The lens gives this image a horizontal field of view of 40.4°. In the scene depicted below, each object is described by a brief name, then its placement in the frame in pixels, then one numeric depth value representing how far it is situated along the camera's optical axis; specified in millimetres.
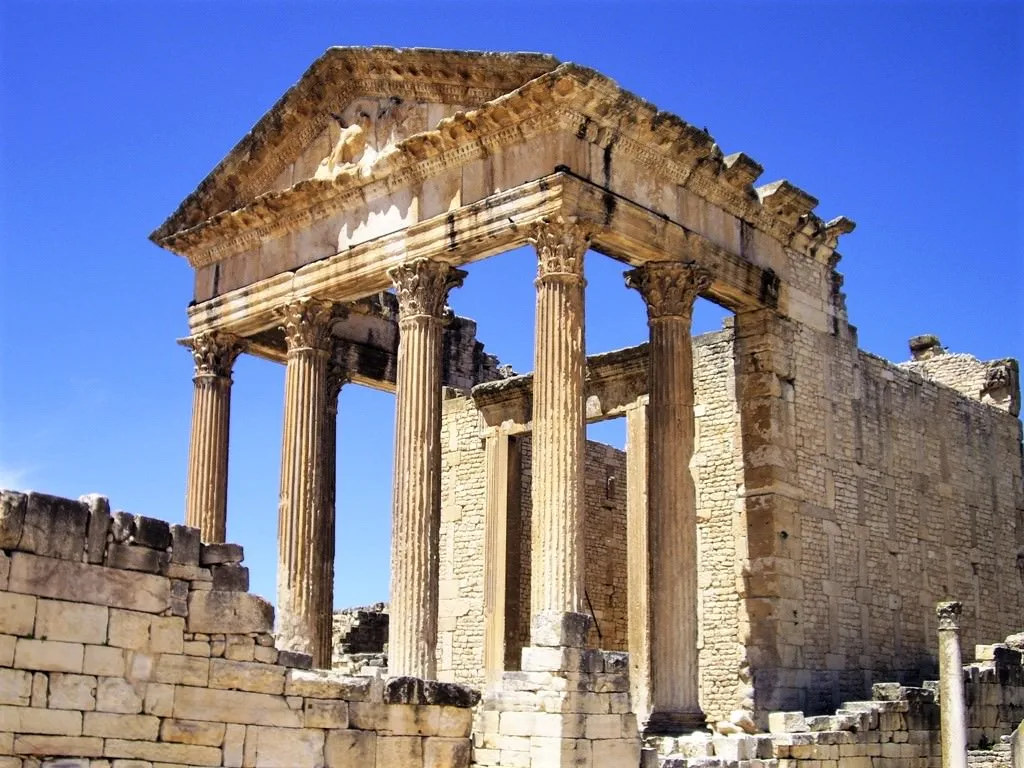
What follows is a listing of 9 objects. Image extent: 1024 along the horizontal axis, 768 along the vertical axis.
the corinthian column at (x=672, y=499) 17875
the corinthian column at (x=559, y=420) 16766
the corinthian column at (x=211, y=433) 22547
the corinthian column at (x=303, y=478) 20453
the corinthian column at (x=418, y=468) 18188
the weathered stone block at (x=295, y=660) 11102
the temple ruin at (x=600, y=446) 17484
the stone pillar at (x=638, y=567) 21175
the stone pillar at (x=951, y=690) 17219
